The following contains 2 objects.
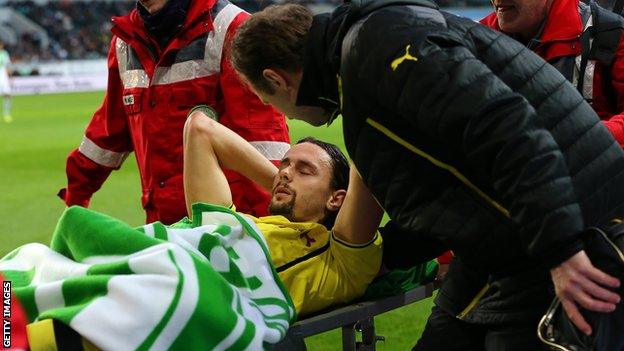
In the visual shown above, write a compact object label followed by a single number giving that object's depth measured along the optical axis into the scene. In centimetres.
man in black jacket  241
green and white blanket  275
